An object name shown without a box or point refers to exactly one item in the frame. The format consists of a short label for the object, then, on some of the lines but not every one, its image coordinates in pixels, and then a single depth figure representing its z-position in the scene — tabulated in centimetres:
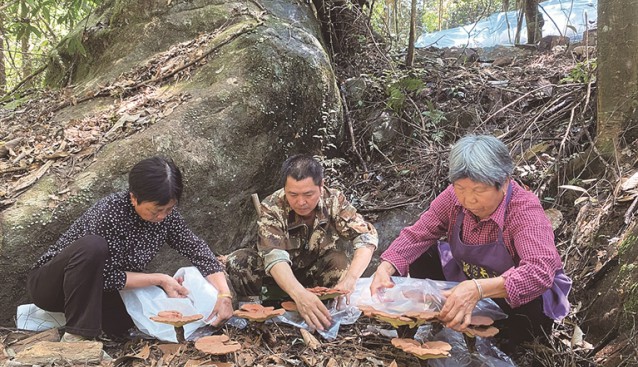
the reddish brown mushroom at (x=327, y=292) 298
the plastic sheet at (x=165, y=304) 306
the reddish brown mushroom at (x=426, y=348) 238
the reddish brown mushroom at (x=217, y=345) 247
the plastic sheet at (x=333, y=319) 302
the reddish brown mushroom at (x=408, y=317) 257
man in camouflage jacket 314
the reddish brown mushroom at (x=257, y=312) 276
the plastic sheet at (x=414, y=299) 294
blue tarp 880
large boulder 364
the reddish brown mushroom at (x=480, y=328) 256
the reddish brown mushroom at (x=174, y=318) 259
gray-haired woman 260
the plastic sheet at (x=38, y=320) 322
